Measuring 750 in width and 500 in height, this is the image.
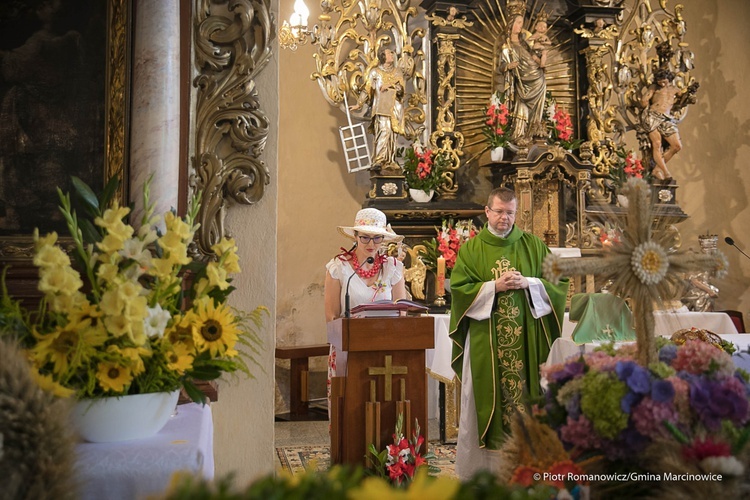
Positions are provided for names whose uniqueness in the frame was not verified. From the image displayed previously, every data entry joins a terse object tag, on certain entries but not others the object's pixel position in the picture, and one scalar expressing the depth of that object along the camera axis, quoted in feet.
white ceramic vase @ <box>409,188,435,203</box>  29.17
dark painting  10.77
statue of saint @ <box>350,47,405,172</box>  28.43
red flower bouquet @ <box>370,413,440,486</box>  14.87
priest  17.61
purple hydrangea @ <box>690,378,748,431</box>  5.90
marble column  10.70
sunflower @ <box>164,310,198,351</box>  7.36
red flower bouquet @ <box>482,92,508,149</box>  29.76
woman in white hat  17.80
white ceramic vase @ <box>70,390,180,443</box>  7.02
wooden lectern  15.34
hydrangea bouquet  5.65
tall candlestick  25.66
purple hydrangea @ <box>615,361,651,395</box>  5.98
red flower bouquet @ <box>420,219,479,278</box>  26.99
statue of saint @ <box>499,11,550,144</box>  30.04
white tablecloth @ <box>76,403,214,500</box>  6.72
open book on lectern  15.51
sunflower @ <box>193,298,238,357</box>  7.43
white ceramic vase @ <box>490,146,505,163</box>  29.84
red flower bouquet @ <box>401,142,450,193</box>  29.07
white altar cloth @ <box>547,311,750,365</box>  17.29
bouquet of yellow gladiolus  6.75
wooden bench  28.76
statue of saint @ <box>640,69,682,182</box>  32.35
